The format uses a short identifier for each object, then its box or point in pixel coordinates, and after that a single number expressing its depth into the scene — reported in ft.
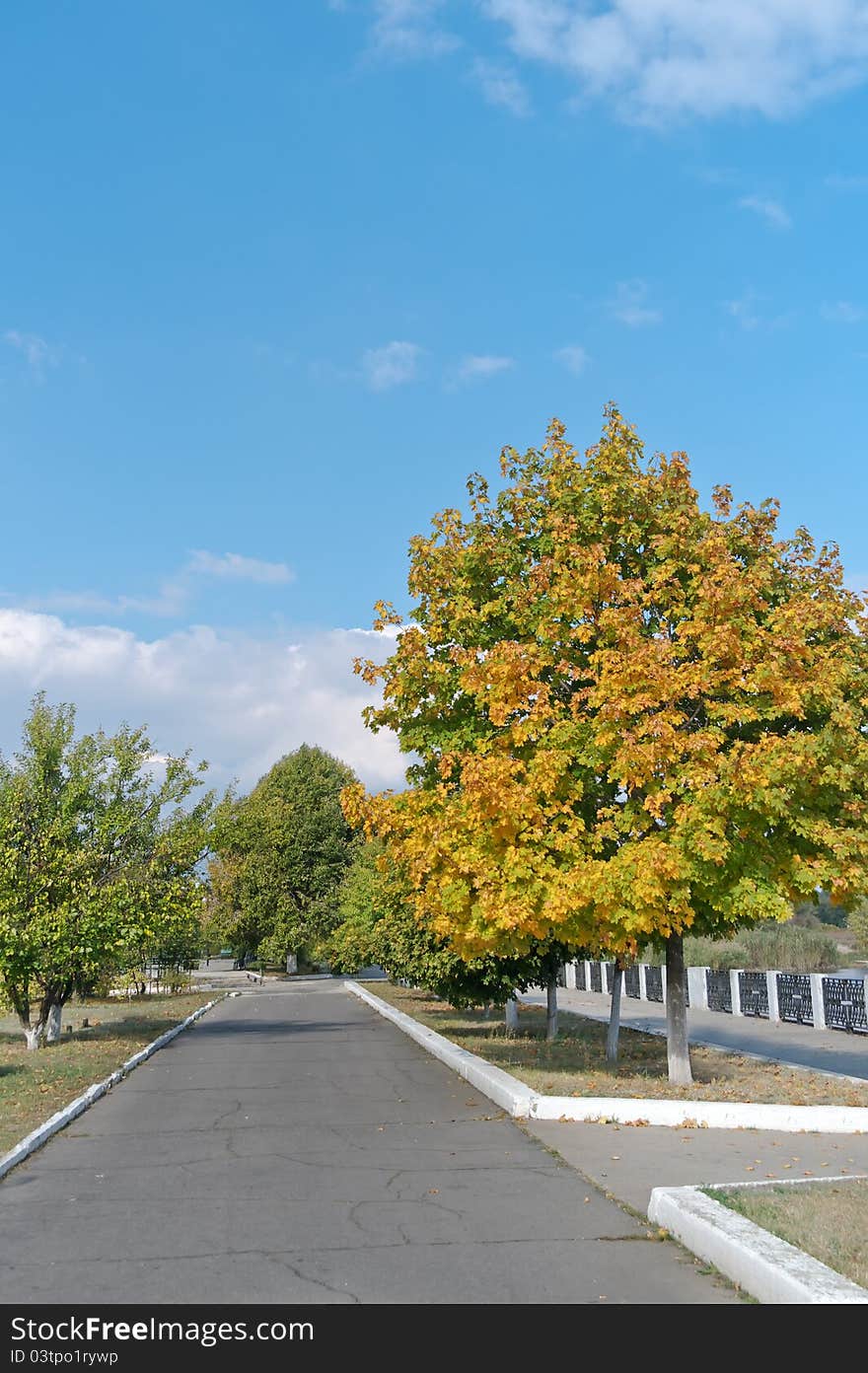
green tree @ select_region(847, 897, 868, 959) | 131.85
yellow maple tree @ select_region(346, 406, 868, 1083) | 41.91
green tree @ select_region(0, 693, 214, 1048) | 70.49
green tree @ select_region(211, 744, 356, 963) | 212.02
